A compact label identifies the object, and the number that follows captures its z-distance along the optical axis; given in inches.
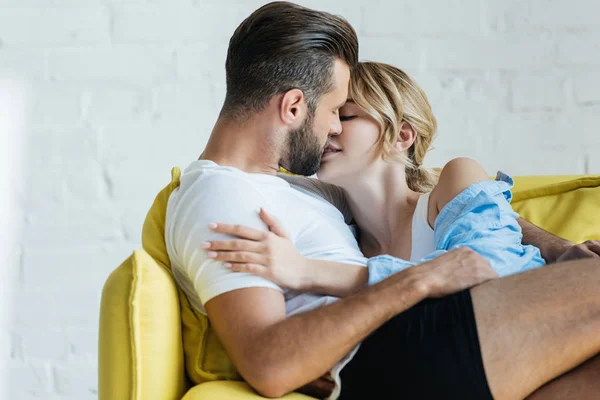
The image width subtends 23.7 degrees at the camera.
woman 76.3
